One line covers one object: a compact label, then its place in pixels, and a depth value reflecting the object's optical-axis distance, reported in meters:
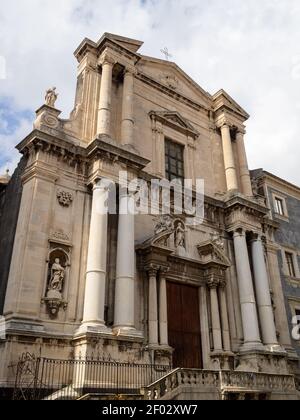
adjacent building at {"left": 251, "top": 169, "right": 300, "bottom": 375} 20.14
